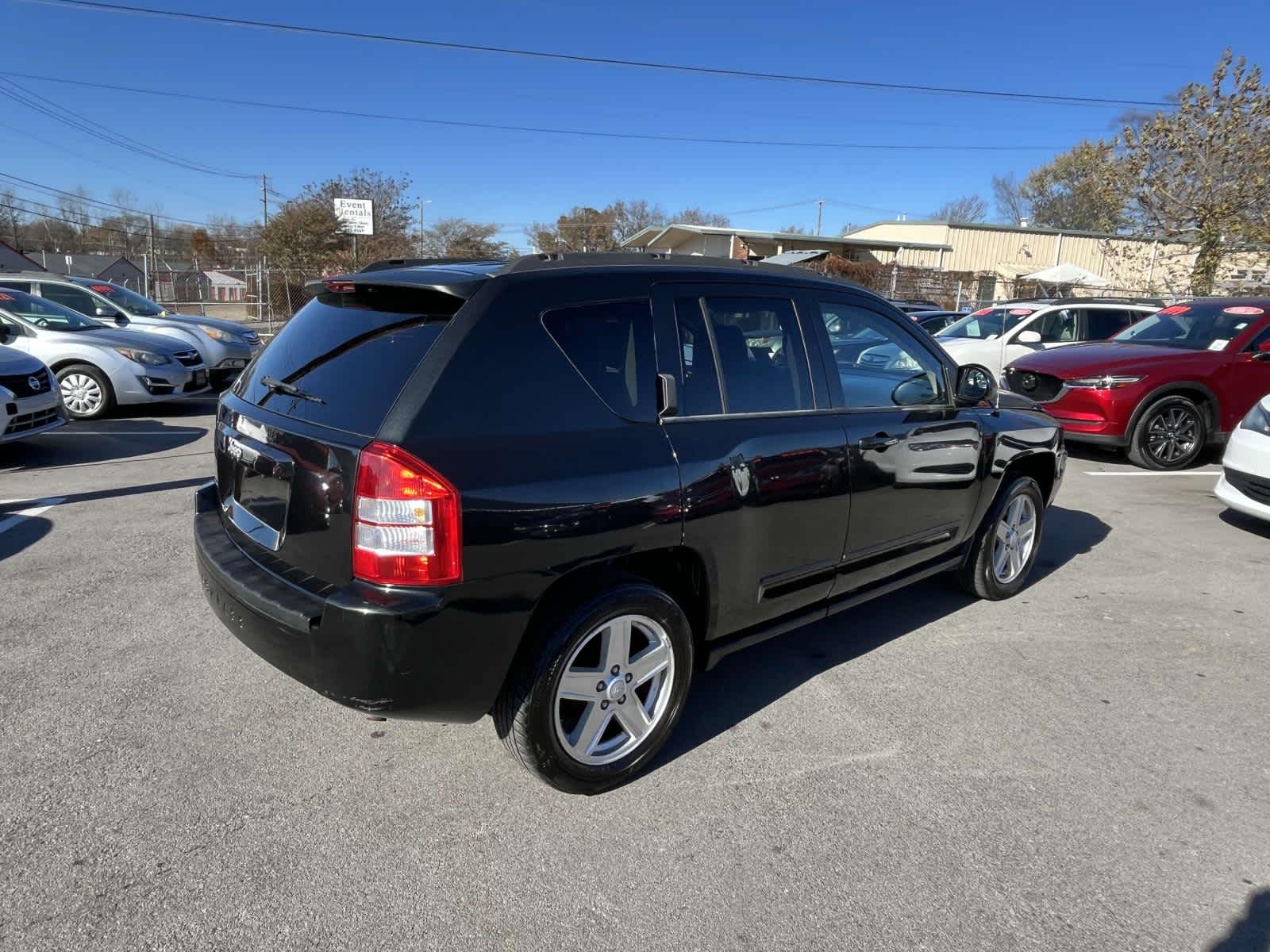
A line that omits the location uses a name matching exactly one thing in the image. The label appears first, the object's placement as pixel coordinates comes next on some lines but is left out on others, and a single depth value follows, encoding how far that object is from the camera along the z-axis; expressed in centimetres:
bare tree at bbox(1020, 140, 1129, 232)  2531
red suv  848
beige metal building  4294
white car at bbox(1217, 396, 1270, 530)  607
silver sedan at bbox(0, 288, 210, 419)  948
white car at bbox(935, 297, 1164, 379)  1206
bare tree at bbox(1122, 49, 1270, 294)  2292
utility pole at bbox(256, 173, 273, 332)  2603
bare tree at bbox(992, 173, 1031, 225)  7000
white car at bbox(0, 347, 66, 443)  706
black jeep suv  244
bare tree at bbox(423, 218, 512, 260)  4731
